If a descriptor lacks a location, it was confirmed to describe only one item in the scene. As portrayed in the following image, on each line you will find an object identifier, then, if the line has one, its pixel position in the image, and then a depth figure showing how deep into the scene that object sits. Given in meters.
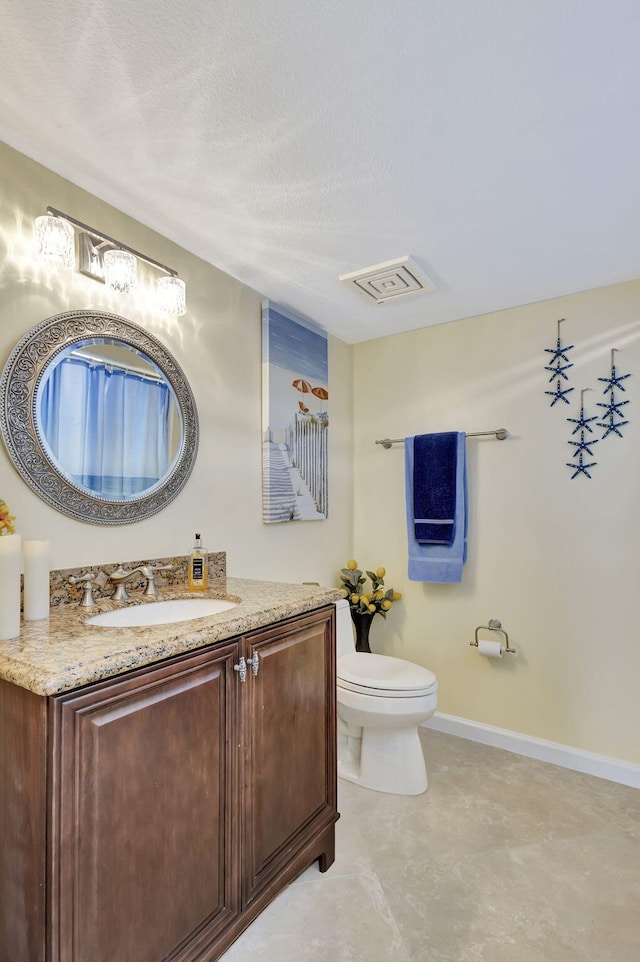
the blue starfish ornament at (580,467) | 2.34
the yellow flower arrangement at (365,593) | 2.81
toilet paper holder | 2.52
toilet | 2.02
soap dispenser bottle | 1.78
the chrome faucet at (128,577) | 1.60
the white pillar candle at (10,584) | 1.10
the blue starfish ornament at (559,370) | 2.42
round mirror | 1.43
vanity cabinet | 0.92
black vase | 2.84
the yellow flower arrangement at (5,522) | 1.19
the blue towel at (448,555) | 2.59
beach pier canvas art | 2.35
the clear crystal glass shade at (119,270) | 1.61
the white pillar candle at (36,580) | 1.26
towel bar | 2.56
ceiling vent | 2.11
